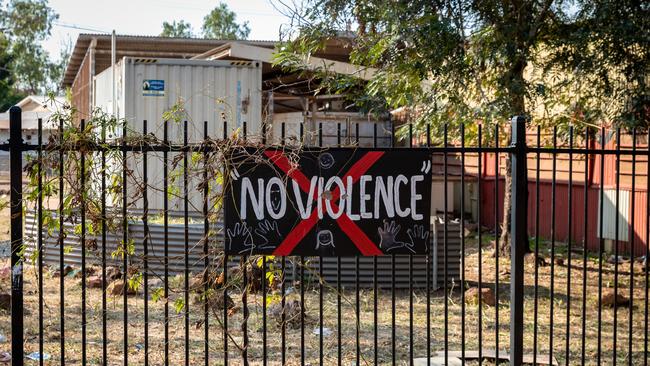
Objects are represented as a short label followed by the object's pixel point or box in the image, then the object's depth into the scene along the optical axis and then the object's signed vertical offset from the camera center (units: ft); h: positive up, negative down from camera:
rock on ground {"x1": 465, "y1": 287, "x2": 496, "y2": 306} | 32.35 -5.31
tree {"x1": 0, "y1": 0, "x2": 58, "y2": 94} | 139.54 +24.66
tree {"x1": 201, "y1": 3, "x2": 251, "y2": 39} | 272.31 +43.54
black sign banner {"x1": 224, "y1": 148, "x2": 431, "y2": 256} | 17.66 -0.93
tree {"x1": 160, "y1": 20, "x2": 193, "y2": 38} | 287.28 +44.18
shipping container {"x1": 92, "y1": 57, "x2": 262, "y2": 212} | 41.45 +3.39
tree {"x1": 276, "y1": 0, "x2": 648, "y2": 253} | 36.27 +4.96
